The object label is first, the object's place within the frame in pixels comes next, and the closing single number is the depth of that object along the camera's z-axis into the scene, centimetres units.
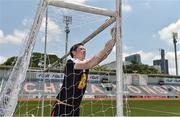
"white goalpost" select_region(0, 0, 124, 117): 242
